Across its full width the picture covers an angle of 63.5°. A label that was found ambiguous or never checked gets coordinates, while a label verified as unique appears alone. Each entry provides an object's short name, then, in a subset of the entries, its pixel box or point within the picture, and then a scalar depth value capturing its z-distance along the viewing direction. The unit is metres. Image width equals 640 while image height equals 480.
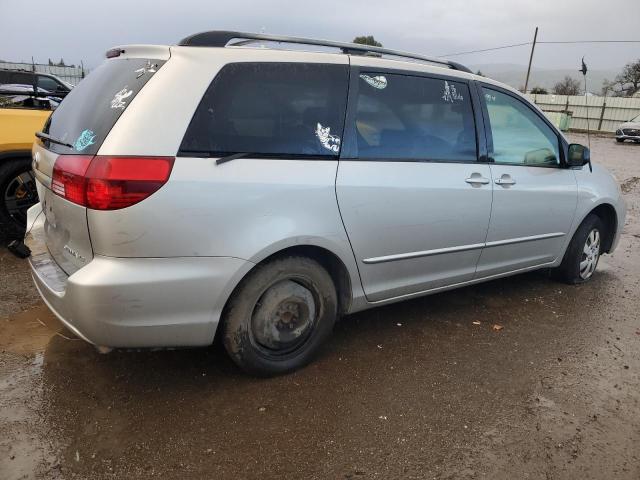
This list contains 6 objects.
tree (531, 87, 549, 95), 40.71
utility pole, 42.93
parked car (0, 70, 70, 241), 4.60
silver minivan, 2.36
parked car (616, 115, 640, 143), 24.14
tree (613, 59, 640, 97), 50.81
